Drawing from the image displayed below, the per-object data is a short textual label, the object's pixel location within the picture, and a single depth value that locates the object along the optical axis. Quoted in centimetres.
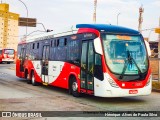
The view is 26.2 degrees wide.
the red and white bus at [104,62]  1248
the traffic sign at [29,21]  5016
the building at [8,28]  13285
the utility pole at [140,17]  6932
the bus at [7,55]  5609
